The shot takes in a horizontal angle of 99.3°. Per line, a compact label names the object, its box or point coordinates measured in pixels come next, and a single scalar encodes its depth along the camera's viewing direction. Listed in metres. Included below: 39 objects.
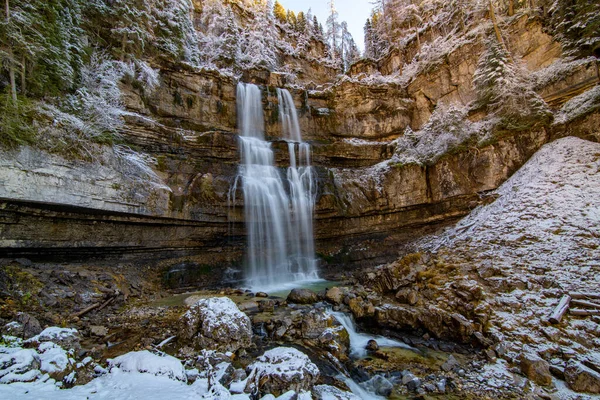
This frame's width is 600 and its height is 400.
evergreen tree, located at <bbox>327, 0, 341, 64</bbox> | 38.38
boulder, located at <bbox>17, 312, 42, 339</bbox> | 4.95
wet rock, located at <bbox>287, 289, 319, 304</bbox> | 9.38
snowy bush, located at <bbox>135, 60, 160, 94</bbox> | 14.88
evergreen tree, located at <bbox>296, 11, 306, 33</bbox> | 34.47
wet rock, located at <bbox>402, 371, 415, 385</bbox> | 4.95
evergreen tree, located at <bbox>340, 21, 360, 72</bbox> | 38.09
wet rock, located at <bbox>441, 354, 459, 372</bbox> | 5.23
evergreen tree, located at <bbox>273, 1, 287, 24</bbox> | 34.56
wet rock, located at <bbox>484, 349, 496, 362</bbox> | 5.23
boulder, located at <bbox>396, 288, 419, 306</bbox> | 7.75
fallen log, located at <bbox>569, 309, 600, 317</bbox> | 5.40
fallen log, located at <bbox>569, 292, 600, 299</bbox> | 5.73
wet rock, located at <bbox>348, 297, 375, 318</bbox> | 7.76
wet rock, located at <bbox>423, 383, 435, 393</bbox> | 4.68
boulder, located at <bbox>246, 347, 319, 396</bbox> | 4.10
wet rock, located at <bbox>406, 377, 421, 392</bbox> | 4.77
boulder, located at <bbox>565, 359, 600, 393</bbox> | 4.13
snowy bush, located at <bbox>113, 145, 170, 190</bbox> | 10.98
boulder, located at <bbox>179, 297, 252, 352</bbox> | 5.47
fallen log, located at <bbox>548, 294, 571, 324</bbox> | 5.52
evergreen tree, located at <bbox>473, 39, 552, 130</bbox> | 13.02
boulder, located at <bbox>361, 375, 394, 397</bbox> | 4.76
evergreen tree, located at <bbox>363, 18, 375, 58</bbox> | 32.28
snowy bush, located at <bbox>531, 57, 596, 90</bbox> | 13.26
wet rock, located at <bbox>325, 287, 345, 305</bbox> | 9.01
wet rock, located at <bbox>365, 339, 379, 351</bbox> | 6.25
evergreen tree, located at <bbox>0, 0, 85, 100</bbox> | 8.78
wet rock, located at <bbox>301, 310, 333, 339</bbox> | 6.47
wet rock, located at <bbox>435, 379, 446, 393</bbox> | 4.63
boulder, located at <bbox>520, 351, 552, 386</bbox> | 4.51
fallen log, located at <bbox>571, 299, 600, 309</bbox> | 5.51
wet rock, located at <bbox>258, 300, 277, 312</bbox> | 8.72
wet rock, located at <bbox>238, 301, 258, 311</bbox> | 8.69
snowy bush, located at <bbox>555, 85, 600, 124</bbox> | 11.36
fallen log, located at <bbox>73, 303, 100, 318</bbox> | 6.98
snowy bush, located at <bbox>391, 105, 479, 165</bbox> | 14.87
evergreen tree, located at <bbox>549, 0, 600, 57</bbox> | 12.79
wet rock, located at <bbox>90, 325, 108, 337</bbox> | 5.89
